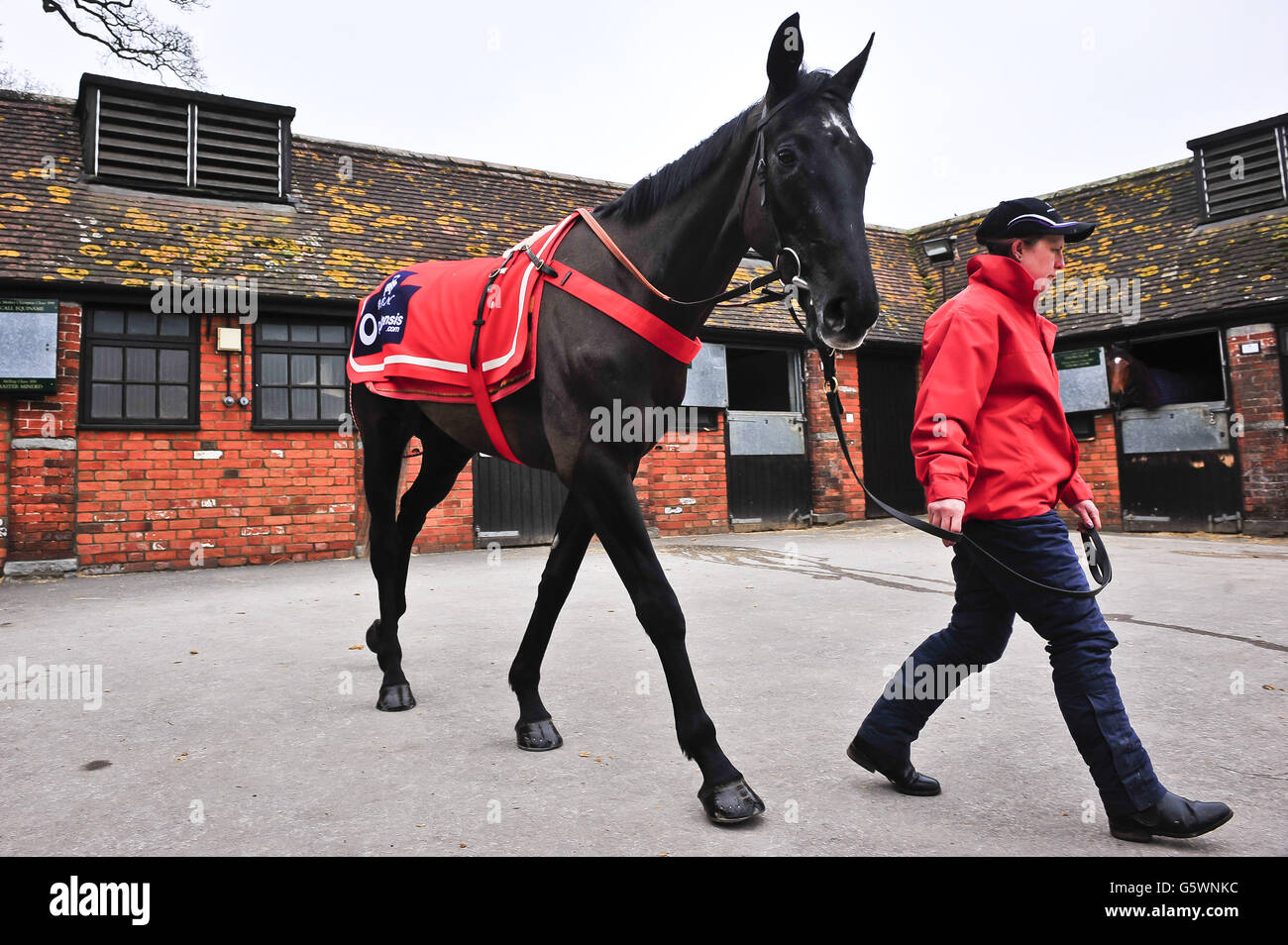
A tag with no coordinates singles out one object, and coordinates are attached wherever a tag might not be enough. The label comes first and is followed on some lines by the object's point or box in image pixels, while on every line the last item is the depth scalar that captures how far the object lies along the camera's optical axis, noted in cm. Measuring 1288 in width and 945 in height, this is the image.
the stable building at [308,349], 900
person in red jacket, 205
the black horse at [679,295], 215
